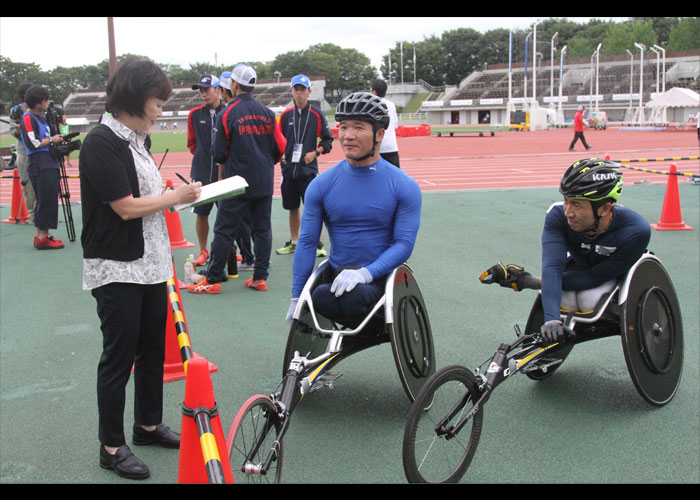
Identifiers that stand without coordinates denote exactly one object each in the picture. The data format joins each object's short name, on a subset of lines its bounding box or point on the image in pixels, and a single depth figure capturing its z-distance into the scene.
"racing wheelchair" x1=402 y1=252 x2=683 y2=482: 2.90
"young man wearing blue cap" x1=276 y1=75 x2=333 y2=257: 7.63
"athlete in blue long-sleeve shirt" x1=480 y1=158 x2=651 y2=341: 3.45
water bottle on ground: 6.95
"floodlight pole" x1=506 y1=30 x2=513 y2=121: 62.82
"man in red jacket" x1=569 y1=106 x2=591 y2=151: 26.20
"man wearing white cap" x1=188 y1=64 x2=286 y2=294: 6.30
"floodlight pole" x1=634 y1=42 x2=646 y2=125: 54.02
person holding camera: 8.60
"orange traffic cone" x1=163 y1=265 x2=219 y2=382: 4.42
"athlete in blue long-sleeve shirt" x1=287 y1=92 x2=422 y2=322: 3.62
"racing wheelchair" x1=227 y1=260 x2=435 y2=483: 2.61
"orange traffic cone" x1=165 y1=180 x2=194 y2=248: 8.52
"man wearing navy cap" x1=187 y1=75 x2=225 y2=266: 7.16
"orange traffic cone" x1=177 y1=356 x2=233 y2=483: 2.44
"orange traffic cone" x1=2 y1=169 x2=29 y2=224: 11.02
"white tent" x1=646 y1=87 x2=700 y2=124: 42.59
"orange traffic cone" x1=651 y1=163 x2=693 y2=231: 9.19
